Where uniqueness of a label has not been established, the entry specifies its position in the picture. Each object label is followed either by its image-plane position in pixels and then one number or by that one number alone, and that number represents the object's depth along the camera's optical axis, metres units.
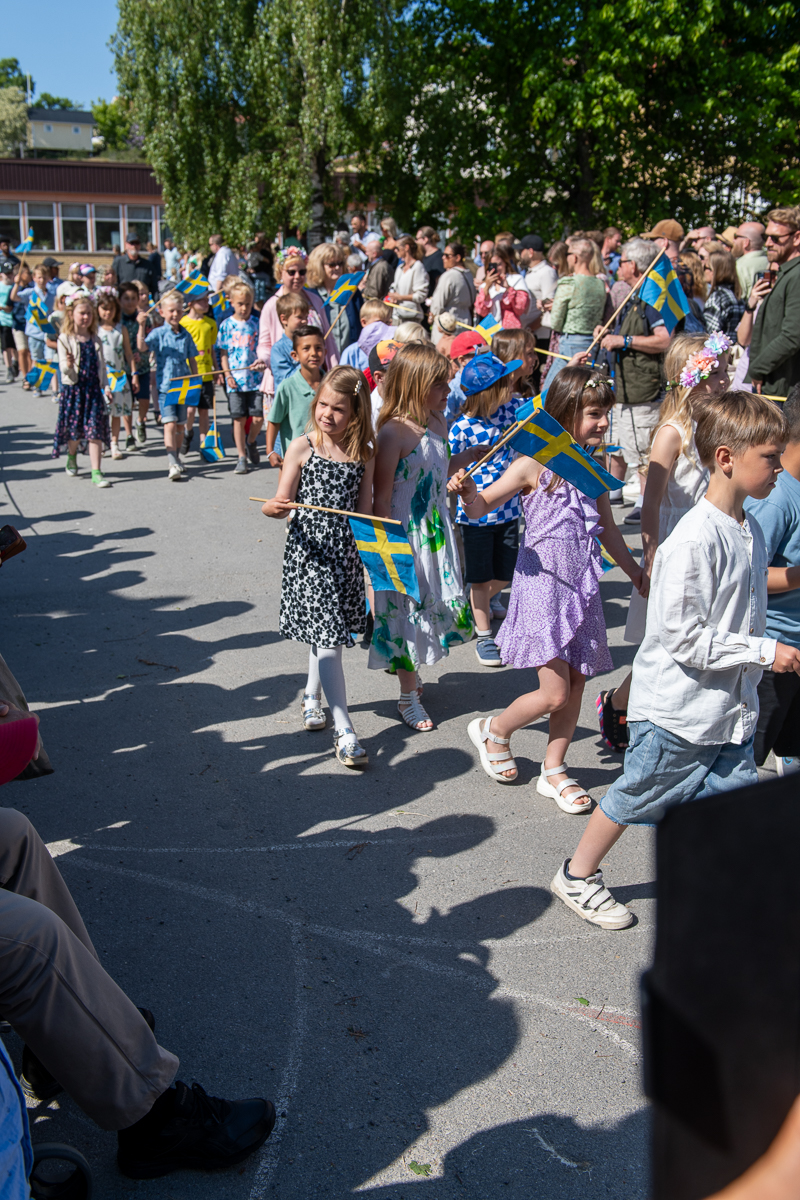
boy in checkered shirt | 5.32
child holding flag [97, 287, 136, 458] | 11.10
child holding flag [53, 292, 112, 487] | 9.88
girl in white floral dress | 4.69
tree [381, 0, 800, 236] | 19.83
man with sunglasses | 6.93
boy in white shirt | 2.83
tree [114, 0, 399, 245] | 22.45
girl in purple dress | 4.03
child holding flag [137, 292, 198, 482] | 10.62
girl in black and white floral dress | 4.49
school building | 50.59
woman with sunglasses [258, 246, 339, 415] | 8.64
